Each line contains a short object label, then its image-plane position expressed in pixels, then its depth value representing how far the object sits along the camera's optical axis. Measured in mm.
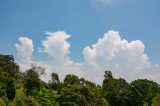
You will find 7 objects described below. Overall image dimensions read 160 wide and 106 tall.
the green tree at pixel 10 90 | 40869
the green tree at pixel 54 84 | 82994
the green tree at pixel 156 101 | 44500
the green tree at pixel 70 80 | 55966
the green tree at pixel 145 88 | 59352
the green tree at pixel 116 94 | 60007
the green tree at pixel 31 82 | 50752
